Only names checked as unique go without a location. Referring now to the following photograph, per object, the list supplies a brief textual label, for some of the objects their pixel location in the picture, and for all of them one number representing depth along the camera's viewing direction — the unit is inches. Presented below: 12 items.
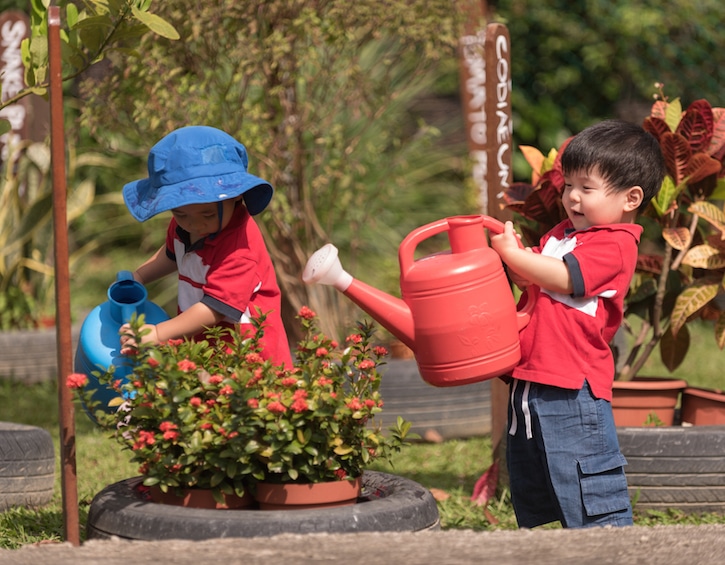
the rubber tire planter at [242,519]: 183.9
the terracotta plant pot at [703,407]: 303.9
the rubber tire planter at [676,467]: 279.3
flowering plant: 191.2
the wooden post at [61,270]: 196.4
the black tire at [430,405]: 391.9
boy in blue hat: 232.1
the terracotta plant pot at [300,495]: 194.5
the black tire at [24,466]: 282.7
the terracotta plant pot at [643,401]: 303.0
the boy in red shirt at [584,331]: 222.5
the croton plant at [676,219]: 300.8
